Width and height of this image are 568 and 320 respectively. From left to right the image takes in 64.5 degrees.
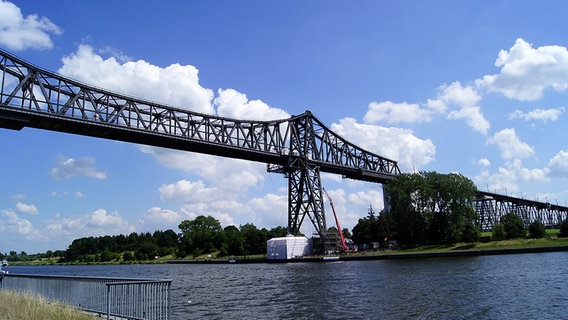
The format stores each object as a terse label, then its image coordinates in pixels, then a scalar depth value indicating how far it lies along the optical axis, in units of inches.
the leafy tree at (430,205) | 3602.4
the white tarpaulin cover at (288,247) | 3607.3
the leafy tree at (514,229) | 3358.8
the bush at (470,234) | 3213.6
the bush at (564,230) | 3137.3
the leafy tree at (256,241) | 5398.6
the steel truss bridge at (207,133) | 2172.7
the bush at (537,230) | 3262.8
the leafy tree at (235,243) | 5595.5
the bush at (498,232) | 3294.8
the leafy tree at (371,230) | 4252.0
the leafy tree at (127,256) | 7556.6
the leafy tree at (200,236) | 6264.8
